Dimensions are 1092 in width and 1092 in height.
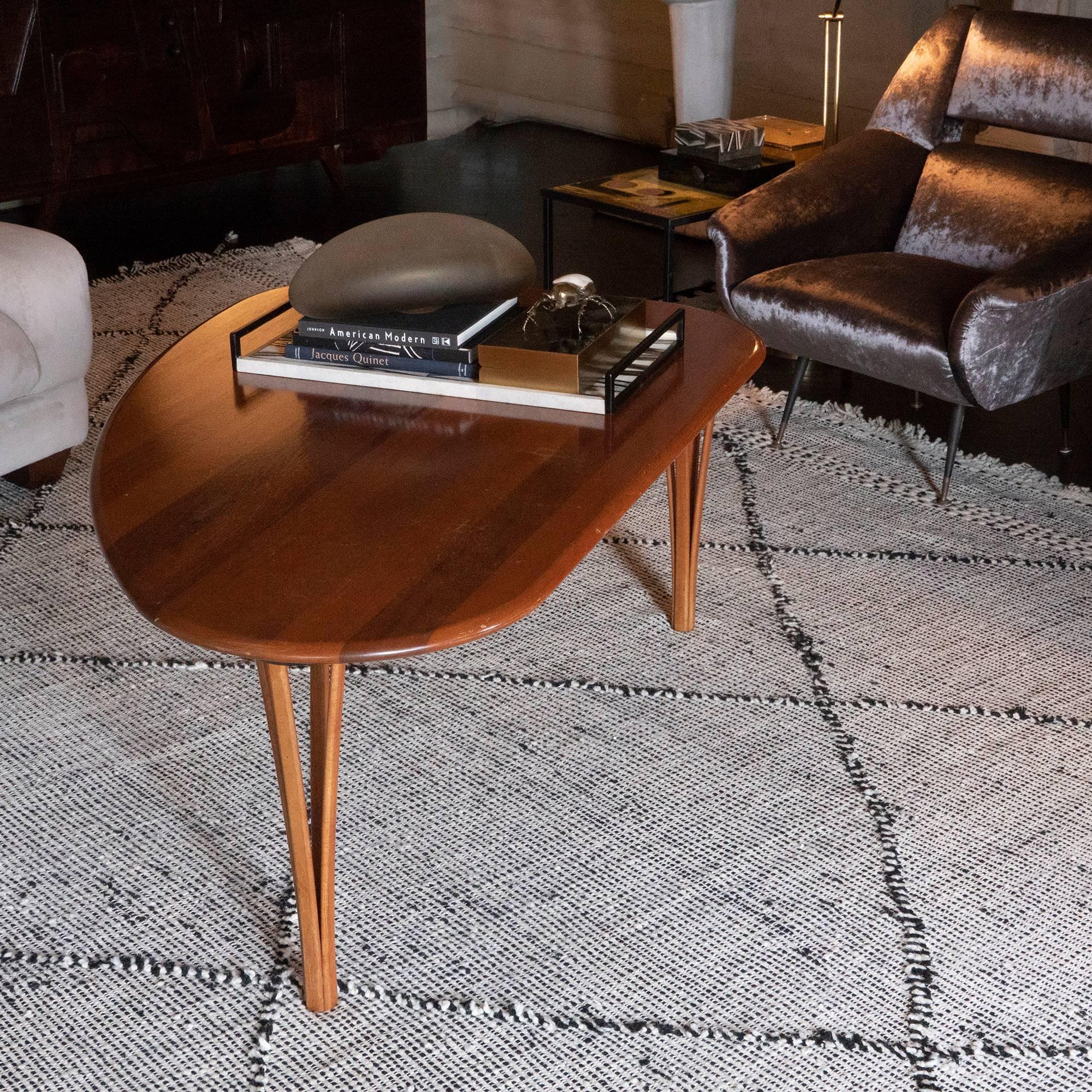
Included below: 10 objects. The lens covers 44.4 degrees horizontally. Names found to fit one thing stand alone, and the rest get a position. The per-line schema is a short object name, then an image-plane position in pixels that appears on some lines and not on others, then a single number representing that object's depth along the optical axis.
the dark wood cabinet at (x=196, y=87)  3.93
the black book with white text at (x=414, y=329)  1.70
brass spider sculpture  1.77
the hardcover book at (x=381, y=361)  1.70
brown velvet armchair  2.29
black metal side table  2.99
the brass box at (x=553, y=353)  1.65
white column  3.86
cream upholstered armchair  2.26
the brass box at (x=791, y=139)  3.40
